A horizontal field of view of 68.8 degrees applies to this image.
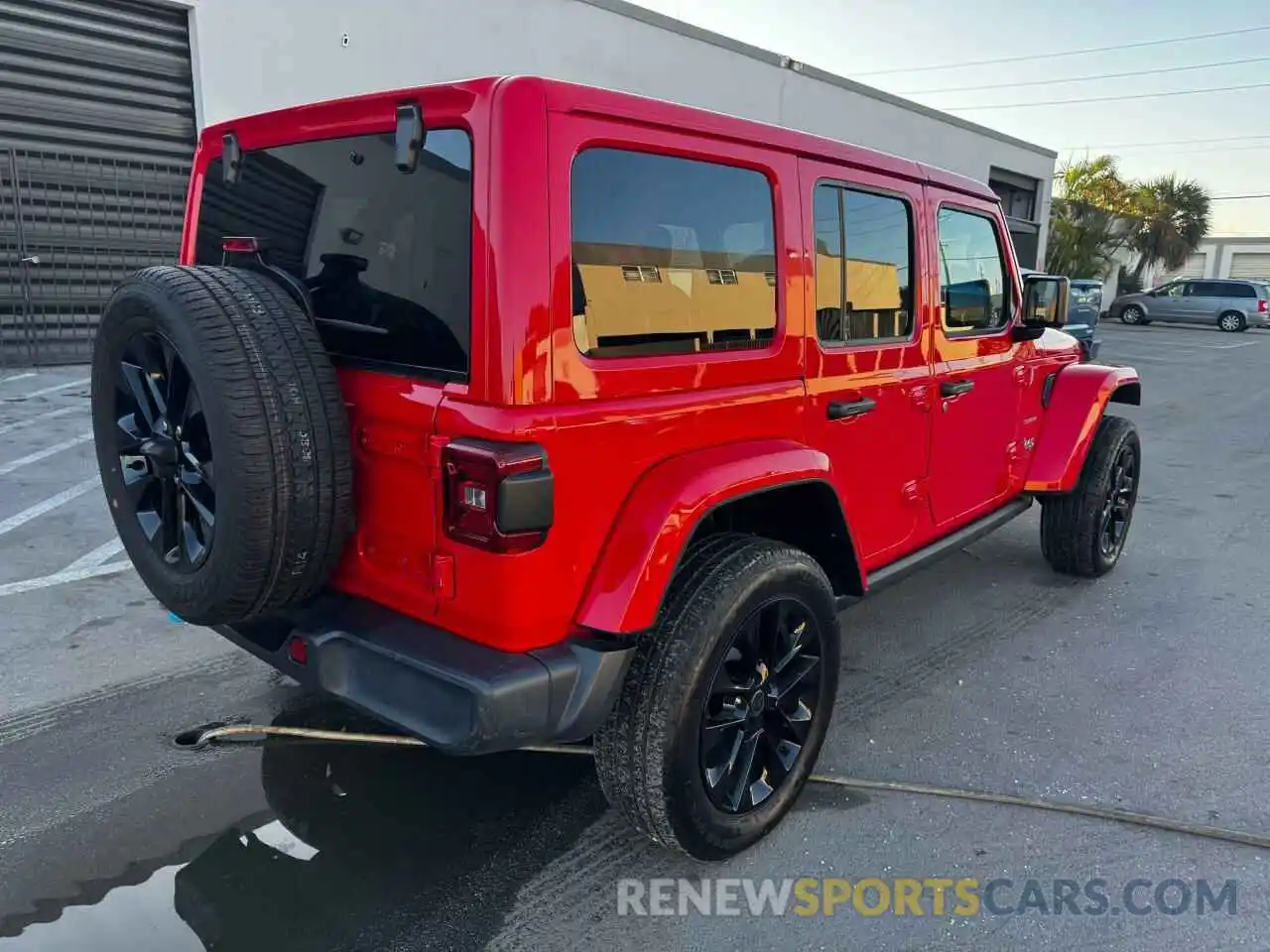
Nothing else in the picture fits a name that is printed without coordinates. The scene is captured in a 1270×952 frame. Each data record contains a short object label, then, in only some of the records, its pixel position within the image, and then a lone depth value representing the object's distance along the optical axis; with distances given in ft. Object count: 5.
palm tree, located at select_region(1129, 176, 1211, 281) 112.27
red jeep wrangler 6.87
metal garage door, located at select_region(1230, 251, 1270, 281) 165.07
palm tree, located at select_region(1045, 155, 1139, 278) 98.94
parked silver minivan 91.81
